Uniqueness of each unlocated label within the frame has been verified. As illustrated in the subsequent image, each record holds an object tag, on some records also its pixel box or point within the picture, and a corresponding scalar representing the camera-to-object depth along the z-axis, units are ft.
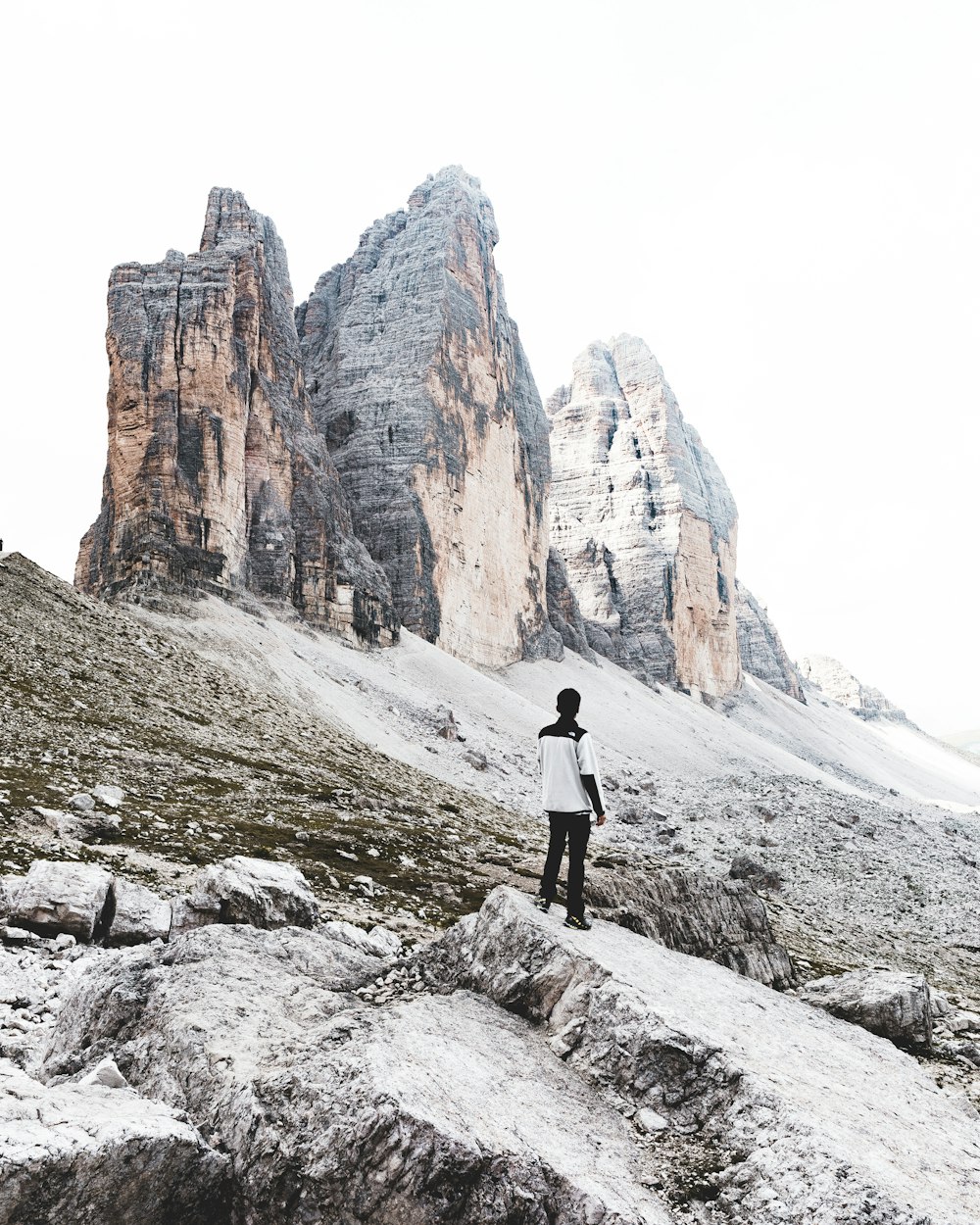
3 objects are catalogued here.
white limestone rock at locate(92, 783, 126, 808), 46.50
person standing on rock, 24.75
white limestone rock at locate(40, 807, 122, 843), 38.96
